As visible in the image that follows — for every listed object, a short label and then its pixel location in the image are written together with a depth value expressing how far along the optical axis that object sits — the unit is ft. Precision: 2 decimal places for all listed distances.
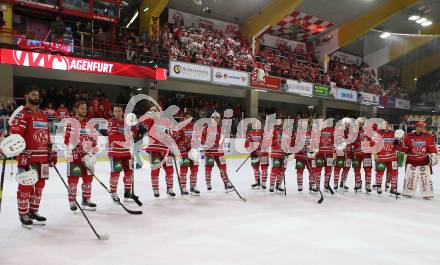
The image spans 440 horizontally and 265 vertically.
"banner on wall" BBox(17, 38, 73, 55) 38.22
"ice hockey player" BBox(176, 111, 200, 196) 21.16
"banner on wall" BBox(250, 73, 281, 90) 58.65
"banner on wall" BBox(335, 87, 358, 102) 72.48
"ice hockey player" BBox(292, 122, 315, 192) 23.25
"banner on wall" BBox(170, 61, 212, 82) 49.53
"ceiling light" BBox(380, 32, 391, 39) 37.22
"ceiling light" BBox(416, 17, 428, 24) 70.85
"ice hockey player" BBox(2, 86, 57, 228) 13.83
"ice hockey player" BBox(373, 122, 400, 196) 23.08
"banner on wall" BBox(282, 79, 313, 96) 62.80
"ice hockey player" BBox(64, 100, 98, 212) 16.25
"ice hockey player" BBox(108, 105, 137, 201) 18.37
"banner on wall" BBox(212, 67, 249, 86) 53.47
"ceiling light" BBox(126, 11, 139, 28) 59.06
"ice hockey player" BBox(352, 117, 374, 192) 23.59
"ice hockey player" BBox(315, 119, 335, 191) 23.40
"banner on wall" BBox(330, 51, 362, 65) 85.06
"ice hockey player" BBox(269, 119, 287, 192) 22.94
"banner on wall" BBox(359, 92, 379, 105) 59.72
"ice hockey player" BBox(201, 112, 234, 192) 22.49
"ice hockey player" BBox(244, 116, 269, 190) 24.08
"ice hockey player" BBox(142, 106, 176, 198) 20.08
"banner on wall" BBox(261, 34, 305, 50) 73.72
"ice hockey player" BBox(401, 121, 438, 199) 22.62
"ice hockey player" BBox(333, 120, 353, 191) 23.90
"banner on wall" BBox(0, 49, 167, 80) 37.42
